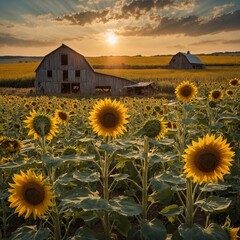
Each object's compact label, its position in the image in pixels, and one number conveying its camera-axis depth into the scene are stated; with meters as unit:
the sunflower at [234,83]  6.04
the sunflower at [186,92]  3.90
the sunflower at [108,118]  2.31
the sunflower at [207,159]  1.83
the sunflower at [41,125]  2.24
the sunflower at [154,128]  2.15
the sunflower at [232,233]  1.91
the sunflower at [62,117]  3.93
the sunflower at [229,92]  5.61
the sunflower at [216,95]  4.49
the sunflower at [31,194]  1.86
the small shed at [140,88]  23.12
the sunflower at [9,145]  2.62
